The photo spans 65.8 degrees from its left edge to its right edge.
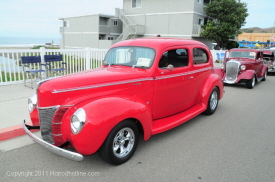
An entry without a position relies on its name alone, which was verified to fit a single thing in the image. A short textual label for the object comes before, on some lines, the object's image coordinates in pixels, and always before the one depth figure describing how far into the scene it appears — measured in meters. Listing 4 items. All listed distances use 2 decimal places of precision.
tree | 23.25
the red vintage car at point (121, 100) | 2.84
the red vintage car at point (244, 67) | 9.52
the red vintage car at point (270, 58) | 14.02
